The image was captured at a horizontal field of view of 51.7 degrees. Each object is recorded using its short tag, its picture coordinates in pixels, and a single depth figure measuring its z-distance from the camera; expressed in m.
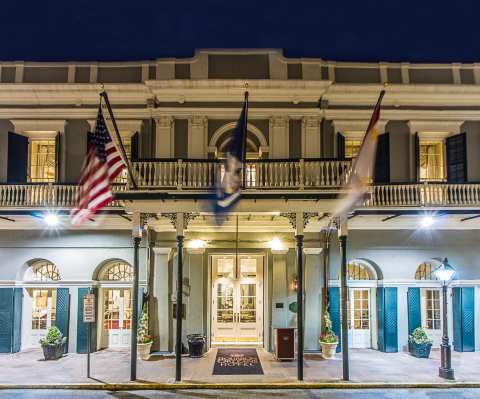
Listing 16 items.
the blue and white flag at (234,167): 12.31
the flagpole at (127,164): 12.88
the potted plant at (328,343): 15.77
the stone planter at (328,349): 15.75
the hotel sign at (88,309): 13.65
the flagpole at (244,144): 12.59
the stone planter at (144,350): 15.55
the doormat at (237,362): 14.09
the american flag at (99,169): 12.38
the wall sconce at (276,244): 17.03
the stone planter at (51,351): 15.55
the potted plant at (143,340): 15.57
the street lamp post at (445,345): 13.18
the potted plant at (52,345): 15.55
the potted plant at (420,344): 15.84
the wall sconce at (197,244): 16.97
